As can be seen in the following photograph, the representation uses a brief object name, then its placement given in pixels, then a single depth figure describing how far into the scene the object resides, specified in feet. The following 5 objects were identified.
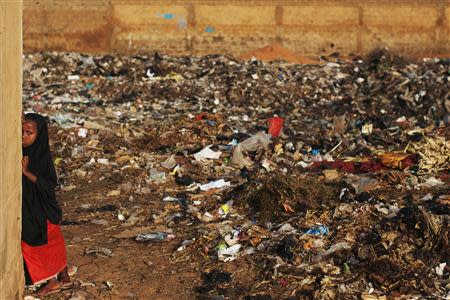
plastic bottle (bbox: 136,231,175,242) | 25.40
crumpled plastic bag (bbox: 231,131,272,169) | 33.25
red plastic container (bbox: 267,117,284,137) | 37.78
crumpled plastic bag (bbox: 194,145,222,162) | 34.04
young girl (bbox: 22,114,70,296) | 19.45
